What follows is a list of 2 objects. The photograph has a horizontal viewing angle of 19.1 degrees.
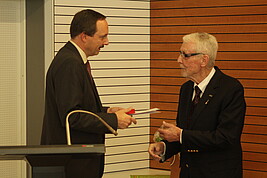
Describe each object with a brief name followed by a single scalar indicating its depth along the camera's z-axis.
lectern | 2.64
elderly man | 4.24
